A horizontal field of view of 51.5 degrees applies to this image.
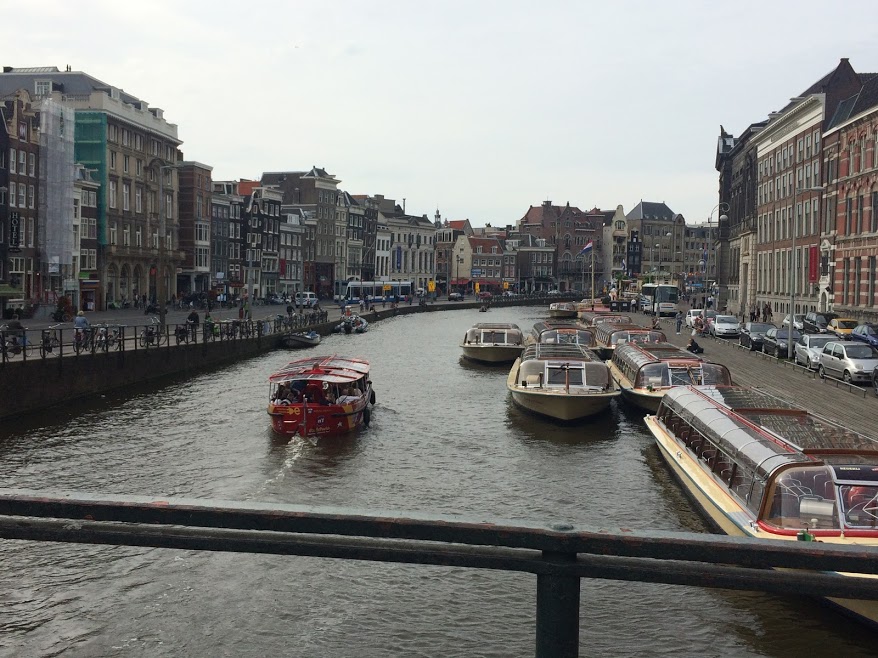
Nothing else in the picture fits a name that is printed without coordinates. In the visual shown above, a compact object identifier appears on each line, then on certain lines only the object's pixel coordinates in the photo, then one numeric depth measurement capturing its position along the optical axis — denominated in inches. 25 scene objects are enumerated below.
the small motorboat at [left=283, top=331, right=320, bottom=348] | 2593.5
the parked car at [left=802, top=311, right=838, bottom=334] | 2321.2
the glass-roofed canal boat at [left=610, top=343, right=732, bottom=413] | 1264.8
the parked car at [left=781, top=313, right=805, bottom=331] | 2304.8
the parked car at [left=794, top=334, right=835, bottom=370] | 1663.4
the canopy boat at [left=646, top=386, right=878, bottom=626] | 552.7
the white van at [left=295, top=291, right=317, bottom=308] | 3990.9
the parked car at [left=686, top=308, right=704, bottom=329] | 2886.1
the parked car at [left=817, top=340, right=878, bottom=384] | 1455.5
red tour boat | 1172.5
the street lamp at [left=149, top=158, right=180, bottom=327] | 2029.3
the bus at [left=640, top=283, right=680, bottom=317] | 3959.2
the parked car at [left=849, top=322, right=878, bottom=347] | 1828.2
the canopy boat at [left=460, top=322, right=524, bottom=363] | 2128.4
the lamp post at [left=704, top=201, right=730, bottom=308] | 3602.4
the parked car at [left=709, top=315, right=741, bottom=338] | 2561.5
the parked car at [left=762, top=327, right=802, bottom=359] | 1946.4
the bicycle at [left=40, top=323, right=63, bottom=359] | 1389.0
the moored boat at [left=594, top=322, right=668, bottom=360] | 1937.4
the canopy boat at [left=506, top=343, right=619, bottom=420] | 1251.8
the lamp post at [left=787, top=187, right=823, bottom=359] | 1839.7
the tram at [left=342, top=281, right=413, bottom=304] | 5034.5
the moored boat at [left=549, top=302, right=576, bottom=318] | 3986.2
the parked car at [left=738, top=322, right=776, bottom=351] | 2150.6
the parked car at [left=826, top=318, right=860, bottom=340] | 2135.8
